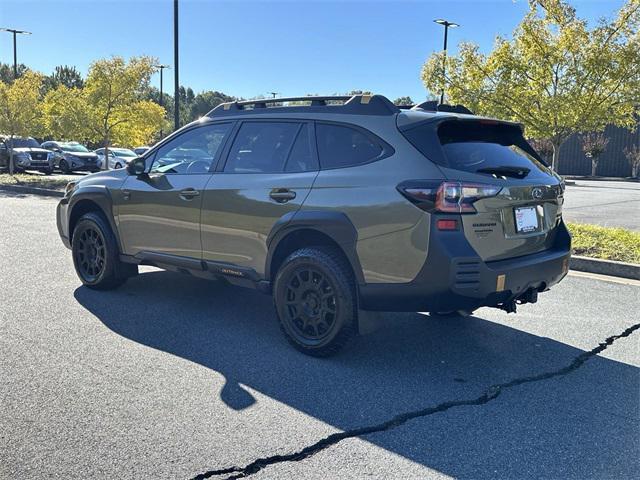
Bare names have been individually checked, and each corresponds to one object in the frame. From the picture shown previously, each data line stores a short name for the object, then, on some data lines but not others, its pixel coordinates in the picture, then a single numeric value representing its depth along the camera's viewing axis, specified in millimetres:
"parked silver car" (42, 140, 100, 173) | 27250
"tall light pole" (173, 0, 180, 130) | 17234
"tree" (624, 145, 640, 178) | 35094
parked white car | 28330
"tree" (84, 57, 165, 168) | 18125
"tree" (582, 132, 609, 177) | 35938
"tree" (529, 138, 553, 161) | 34219
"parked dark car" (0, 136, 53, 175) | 26234
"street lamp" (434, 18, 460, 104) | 28594
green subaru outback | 3713
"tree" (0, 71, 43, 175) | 19938
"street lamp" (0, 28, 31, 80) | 39531
